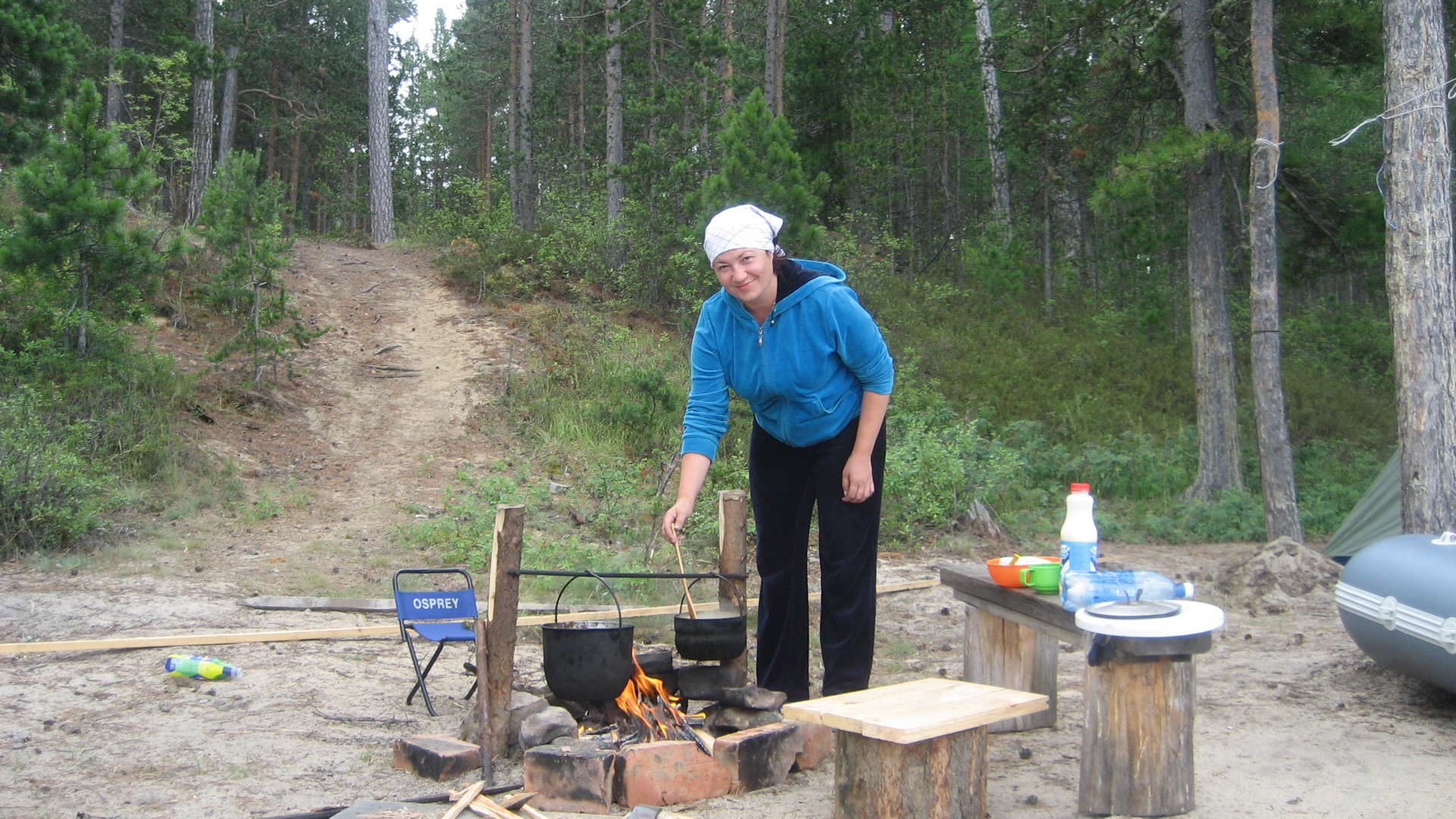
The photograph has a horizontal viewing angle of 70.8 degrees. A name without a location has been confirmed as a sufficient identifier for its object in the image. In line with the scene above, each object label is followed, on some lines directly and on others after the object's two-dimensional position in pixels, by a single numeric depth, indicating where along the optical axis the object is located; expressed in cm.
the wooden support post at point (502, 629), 345
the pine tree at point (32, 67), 929
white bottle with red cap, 314
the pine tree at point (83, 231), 778
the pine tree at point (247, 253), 963
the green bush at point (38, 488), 655
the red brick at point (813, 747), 354
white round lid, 278
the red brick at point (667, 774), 316
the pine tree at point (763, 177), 909
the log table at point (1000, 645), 386
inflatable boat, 381
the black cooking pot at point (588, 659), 340
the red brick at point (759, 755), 330
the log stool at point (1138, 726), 288
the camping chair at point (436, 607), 388
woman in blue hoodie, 335
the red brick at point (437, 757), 336
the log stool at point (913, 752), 274
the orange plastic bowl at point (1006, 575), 354
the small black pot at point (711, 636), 366
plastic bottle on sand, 433
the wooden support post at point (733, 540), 389
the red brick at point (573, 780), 311
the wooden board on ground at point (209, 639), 462
